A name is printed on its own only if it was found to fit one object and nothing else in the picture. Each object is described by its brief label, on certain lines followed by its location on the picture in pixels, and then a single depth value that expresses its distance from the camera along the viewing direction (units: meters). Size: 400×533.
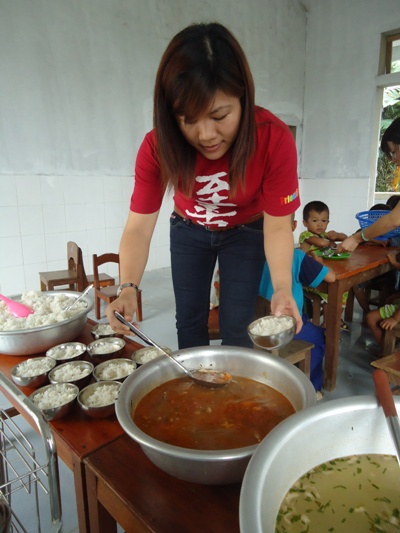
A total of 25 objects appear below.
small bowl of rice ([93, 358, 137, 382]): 1.00
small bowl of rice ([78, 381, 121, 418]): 0.84
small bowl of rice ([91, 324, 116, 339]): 1.22
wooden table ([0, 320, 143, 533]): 0.75
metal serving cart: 0.60
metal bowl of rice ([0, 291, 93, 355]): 1.13
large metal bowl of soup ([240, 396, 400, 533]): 0.46
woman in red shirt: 0.90
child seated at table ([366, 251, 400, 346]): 2.31
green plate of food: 2.46
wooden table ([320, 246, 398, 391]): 2.11
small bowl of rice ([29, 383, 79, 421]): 0.84
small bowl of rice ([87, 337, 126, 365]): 1.10
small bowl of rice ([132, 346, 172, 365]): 1.09
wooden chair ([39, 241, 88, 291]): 3.12
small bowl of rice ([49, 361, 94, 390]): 0.97
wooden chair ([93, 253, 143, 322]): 3.08
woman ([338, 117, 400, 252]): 2.59
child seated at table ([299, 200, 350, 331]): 2.83
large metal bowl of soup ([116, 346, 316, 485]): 0.56
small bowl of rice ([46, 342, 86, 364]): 1.10
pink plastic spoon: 1.29
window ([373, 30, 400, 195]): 5.13
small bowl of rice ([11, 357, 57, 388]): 0.97
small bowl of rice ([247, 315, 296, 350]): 1.02
